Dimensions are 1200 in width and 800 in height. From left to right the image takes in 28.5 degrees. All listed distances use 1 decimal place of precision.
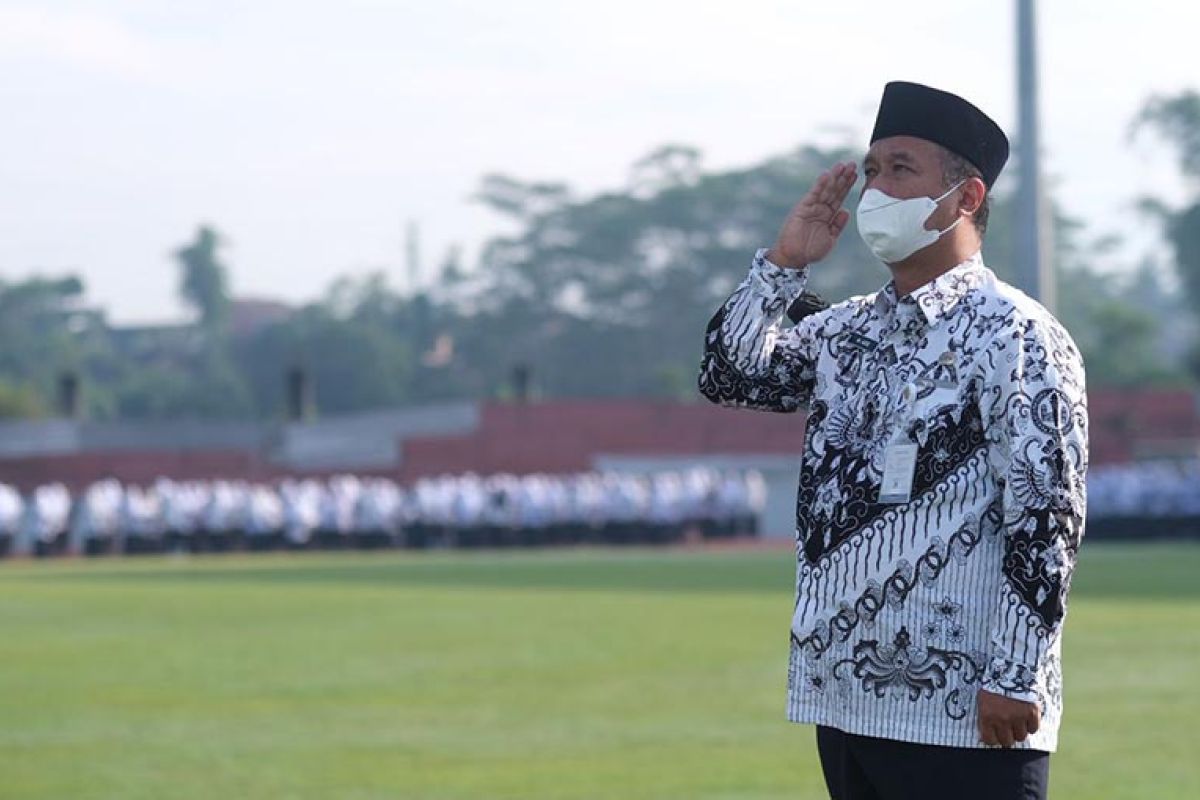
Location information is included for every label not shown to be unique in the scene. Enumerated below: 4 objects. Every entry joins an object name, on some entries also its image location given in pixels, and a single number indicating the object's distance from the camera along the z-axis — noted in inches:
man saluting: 176.1
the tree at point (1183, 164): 3415.4
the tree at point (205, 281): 4436.5
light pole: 657.6
